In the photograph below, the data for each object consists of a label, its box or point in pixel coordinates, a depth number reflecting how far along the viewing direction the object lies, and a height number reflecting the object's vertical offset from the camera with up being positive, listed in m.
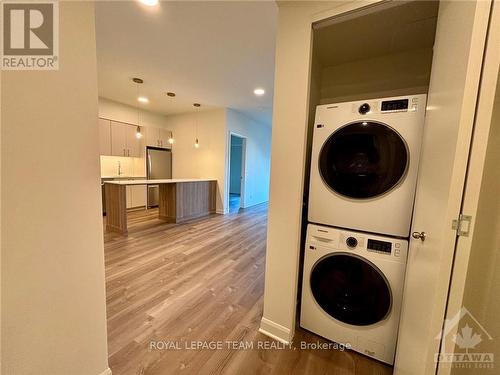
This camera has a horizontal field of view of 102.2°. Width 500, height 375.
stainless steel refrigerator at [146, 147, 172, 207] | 5.38 -0.06
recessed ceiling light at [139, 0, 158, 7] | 1.72 +1.38
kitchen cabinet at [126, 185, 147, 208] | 5.05 -0.85
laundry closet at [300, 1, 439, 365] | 1.19 -0.11
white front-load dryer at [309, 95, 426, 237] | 1.17 +0.06
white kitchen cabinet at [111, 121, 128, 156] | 4.73 +0.56
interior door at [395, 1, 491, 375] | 0.61 +0.03
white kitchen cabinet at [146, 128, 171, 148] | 5.38 +0.73
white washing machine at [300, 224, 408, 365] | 1.22 -0.76
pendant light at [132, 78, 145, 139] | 3.38 +1.40
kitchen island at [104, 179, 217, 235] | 3.49 -0.76
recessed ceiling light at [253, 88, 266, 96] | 3.71 +1.43
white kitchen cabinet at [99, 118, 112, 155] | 4.46 +0.58
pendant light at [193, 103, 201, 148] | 5.44 +0.72
